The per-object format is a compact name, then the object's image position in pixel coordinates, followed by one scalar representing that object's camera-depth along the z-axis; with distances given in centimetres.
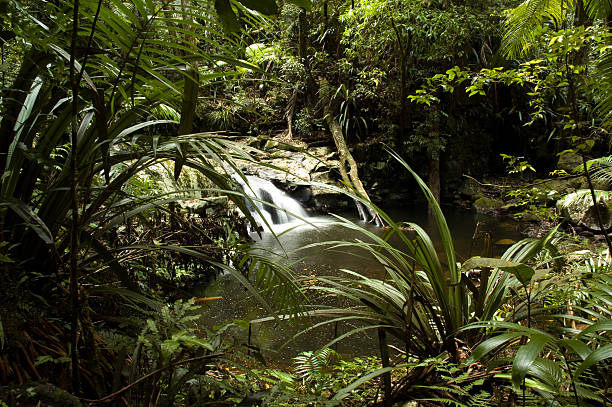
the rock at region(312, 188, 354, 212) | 704
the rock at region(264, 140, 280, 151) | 765
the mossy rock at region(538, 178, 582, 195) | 592
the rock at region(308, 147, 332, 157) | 763
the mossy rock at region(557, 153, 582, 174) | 657
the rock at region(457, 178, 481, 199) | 767
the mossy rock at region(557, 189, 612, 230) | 477
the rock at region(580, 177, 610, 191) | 526
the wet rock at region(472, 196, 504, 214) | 692
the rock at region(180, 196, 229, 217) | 320
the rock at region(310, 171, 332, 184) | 703
